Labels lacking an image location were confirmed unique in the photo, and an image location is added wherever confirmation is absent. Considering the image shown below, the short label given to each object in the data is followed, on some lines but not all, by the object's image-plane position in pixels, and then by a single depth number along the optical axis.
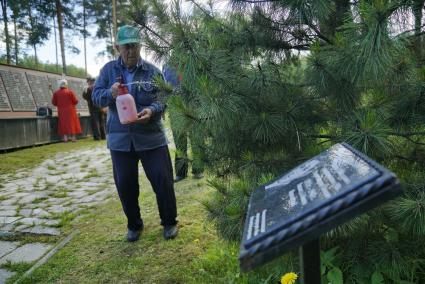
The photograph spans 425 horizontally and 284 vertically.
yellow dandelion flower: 1.70
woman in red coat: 11.61
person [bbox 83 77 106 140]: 11.92
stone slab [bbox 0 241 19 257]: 3.49
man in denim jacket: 3.12
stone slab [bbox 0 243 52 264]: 3.31
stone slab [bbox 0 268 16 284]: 2.94
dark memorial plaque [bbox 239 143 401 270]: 0.89
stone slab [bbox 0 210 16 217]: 4.59
